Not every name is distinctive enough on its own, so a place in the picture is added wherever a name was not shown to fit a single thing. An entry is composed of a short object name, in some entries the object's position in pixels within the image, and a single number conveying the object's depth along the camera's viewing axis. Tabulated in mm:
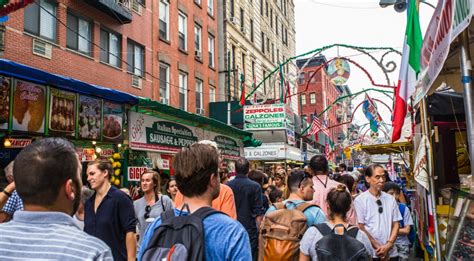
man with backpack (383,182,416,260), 6066
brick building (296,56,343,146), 70288
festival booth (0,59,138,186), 7391
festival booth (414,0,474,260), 3535
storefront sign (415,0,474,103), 3145
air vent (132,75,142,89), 17250
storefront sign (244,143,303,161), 21414
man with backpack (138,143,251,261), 2230
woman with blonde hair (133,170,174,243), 5836
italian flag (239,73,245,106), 20388
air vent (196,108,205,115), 23434
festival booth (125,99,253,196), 10711
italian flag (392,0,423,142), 5227
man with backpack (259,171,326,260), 4293
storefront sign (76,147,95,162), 9625
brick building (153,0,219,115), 20031
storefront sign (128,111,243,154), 10797
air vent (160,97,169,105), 19797
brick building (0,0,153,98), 12359
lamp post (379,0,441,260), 4935
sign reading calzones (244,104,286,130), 19641
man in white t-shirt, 5406
